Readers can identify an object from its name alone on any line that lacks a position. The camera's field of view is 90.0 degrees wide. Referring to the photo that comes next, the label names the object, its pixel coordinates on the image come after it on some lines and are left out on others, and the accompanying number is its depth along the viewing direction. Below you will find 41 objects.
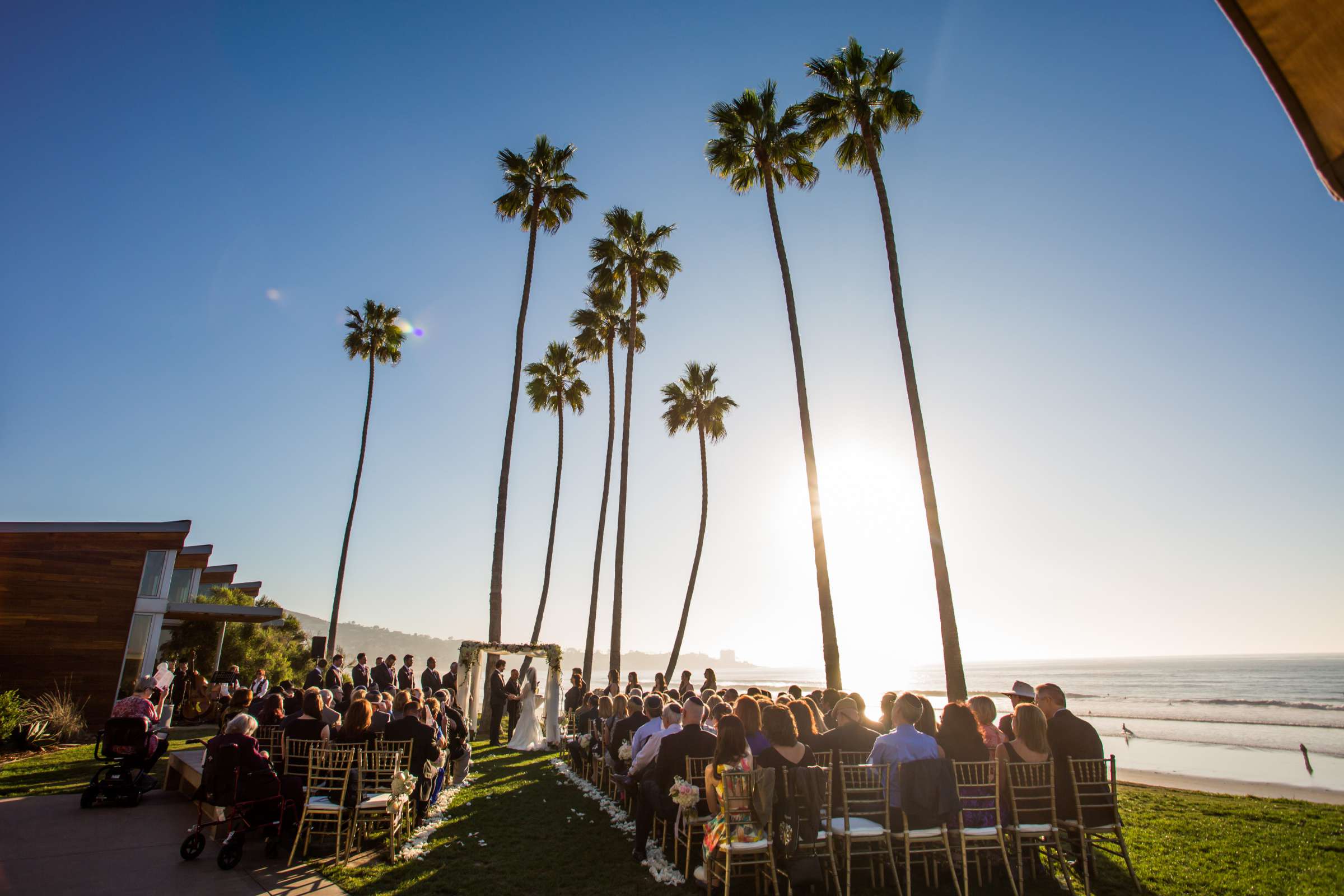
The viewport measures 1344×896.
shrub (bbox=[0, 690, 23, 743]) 14.44
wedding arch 19.28
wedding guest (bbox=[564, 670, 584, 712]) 18.08
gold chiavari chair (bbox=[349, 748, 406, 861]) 7.86
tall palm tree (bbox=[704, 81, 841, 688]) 18.88
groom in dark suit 19.72
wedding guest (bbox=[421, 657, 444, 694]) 17.83
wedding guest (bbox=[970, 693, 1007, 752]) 8.16
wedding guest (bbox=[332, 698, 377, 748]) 8.21
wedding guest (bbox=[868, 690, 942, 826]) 6.66
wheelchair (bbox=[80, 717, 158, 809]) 9.81
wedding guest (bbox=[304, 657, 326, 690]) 16.64
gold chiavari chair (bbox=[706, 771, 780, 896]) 6.31
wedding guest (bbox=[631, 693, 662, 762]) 9.36
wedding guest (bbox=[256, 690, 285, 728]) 11.30
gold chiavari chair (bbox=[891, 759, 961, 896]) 6.36
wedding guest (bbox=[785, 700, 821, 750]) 8.09
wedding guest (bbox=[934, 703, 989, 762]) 7.44
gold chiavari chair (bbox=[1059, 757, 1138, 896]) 6.77
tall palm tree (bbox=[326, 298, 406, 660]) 31.28
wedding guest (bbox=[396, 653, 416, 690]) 17.09
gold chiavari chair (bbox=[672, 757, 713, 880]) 7.17
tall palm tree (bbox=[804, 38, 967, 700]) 17.03
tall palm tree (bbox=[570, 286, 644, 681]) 27.64
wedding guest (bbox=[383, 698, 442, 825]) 8.93
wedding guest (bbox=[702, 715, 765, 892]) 6.39
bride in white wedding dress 18.34
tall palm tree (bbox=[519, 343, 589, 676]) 31.66
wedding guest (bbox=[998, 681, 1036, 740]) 8.18
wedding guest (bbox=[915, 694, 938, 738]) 7.08
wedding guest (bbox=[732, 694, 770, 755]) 7.13
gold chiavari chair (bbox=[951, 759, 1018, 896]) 6.61
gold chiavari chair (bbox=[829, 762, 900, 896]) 6.52
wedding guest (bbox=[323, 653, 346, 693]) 16.94
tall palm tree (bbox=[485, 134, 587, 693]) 23.83
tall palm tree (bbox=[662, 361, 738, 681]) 30.19
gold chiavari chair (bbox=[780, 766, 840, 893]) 6.44
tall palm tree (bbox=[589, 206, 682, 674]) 26.42
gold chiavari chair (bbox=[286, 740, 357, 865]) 7.66
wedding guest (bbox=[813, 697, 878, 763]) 7.62
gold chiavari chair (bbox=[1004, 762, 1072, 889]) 6.72
